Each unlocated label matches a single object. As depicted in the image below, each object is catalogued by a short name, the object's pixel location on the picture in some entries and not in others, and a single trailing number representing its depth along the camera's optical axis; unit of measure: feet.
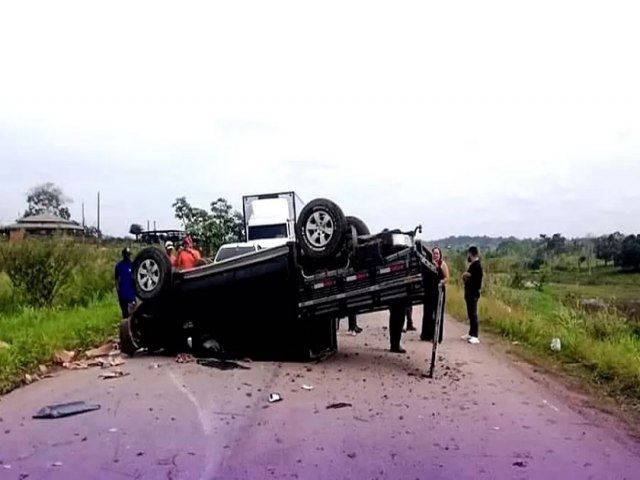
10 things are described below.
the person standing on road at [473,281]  46.45
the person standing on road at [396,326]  39.22
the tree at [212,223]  117.08
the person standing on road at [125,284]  49.16
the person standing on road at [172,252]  52.00
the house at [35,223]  64.59
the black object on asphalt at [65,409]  25.25
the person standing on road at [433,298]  38.74
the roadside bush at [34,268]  59.52
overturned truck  36.17
